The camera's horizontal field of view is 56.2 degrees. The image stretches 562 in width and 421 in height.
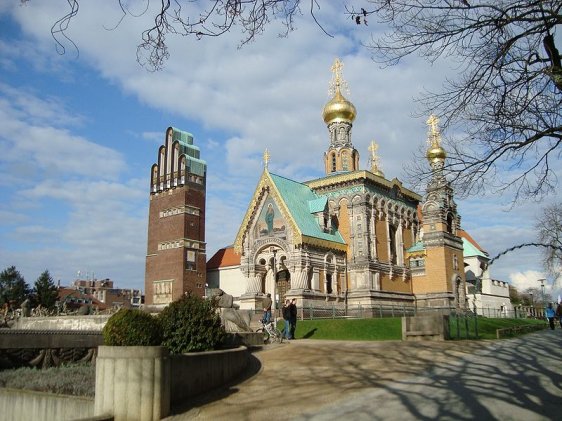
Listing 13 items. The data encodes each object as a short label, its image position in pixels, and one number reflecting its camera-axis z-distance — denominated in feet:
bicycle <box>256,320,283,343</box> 66.54
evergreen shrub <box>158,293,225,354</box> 39.06
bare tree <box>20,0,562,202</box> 24.70
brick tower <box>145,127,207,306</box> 176.96
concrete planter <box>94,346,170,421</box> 29.09
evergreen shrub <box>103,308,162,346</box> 32.24
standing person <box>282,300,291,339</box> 76.48
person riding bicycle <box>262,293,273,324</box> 77.25
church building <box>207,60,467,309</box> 123.24
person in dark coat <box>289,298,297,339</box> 76.38
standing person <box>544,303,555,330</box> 99.90
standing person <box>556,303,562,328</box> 96.33
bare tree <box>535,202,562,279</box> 152.56
